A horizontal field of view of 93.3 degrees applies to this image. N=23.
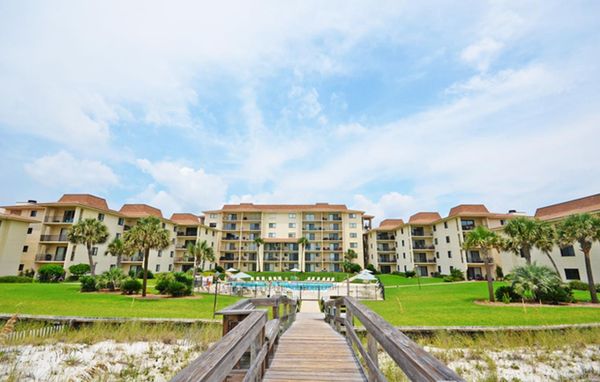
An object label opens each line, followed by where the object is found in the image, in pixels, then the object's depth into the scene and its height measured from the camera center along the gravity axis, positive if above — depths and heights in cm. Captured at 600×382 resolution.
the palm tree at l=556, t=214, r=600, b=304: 1878 +218
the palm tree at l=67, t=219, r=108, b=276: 3022 +274
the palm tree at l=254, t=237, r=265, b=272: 5297 +315
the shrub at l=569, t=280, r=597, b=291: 2555 -187
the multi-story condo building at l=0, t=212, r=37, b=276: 3189 +203
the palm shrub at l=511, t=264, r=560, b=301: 1781 -107
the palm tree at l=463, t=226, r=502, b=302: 1966 +157
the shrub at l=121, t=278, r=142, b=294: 2170 -196
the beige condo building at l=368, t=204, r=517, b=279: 4188 +361
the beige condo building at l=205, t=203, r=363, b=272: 5516 +509
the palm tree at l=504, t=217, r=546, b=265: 2273 +240
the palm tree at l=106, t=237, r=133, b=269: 3225 +139
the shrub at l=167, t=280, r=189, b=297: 2169 -214
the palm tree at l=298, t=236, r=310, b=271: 5312 +325
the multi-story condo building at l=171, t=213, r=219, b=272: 5206 +456
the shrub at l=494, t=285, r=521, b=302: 1859 -201
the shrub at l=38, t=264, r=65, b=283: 3172 -154
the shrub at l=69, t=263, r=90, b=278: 3428 -122
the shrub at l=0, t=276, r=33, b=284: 2895 -213
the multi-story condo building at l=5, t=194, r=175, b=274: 3647 +390
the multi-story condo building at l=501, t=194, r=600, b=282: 2630 +100
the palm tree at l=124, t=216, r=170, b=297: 2177 +184
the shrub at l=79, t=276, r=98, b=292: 2262 -192
